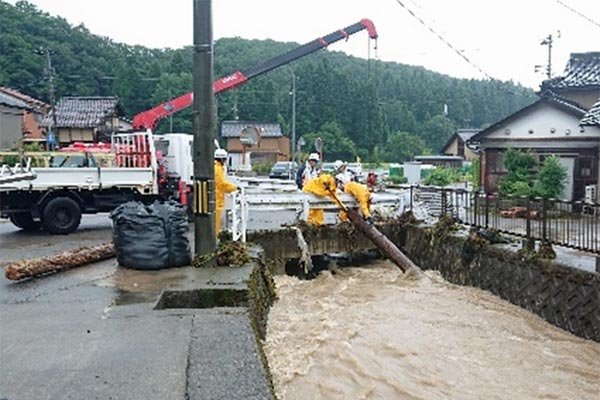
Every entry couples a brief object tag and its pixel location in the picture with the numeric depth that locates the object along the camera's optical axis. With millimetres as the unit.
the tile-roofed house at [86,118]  43344
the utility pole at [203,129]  7867
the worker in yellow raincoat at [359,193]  12062
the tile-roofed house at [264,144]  61281
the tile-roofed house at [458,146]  49303
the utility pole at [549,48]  41328
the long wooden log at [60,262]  7512
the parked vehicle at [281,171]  40125
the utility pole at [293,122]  35803
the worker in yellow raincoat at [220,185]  10109
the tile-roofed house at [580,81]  24969
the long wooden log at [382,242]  11961
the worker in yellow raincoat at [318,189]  11891
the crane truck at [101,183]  12273
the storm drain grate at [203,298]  6441
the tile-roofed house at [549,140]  20609
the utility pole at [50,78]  33969
